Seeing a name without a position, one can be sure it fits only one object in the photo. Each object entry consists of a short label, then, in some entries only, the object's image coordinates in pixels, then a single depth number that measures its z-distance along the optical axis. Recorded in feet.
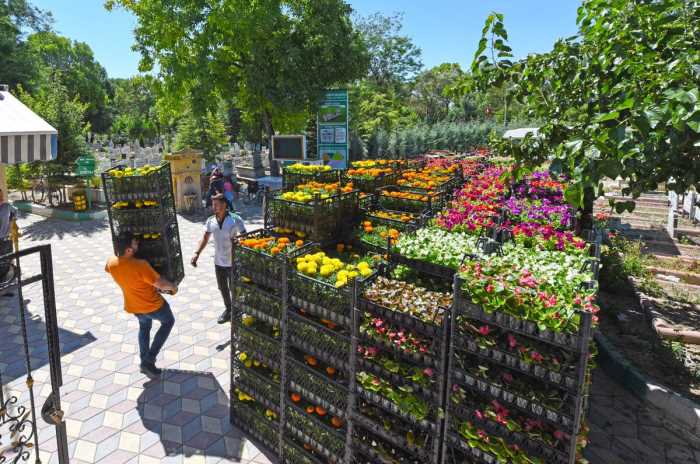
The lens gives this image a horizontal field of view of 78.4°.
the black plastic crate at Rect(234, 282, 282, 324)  14.01
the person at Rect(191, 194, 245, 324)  21.75
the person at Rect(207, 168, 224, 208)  45.37
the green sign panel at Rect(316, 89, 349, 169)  59.93
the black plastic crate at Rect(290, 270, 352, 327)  12.14
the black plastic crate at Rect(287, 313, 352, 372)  12.41
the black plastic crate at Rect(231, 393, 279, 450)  14.74
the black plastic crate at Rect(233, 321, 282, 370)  14.26
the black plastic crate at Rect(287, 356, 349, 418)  12.70
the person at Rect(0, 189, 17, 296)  26.40
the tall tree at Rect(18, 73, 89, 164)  52.65
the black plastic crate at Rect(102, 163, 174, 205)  21.75
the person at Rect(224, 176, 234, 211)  47.10
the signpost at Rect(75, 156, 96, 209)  53.52
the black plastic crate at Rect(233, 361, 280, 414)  14.48
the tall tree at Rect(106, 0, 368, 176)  62.28
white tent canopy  21.39
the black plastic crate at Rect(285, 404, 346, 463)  12.95
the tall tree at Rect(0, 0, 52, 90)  88.12
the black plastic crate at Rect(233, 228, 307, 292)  13.60
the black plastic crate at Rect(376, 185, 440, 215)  24.31
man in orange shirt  16.96
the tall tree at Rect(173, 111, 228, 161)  86.53
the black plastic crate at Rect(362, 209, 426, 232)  21.29
